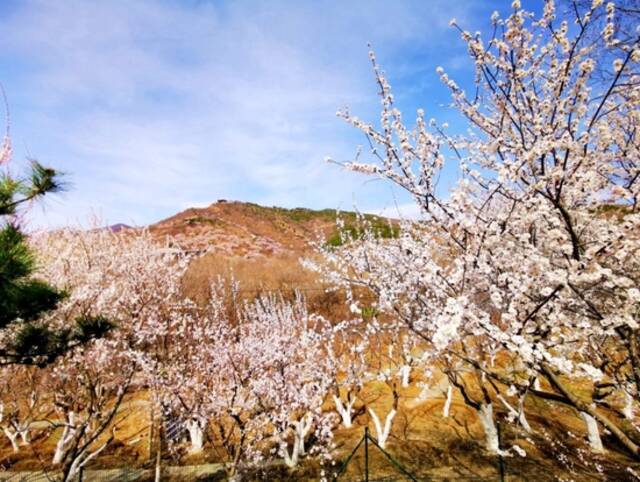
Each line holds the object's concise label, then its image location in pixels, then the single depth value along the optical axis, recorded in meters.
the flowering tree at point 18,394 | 10.06
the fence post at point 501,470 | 7.92
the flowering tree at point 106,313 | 8.69
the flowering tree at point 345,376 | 13.37
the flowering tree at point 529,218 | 2.90
